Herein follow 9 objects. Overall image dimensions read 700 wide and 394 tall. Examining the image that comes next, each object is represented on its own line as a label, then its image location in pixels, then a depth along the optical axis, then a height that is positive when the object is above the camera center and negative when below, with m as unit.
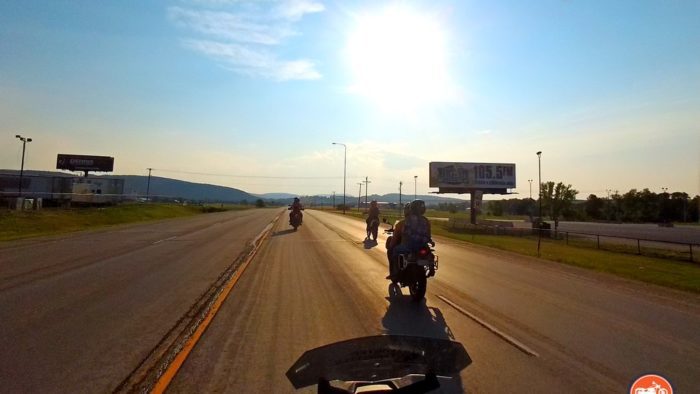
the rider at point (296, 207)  36.78 +0.64
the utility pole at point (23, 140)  59.94 +7.76
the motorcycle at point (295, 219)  36.47 -0.23
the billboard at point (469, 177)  60.75 +5.55
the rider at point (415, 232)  10.88 -0.24
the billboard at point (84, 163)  89.81 +7.97
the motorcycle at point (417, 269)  10.16 -1.02
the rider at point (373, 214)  26.95 +0.27
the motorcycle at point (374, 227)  27.66 -0.45
